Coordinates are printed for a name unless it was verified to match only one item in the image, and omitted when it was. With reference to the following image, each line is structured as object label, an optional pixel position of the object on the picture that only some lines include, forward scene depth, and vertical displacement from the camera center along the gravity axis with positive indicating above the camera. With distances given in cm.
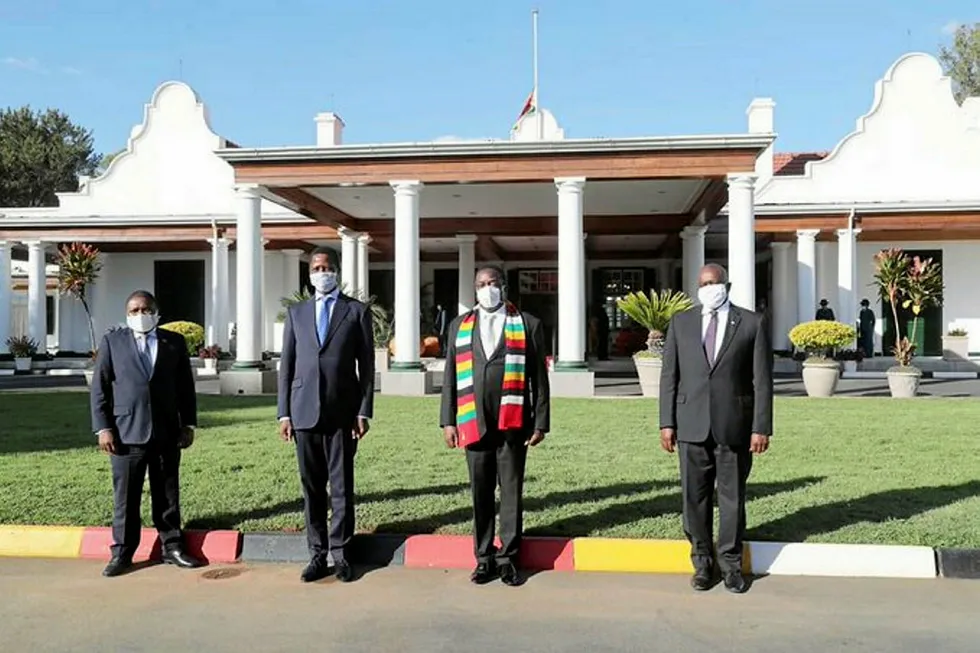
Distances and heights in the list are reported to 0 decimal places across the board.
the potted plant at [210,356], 2131 -71
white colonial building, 1538 +265
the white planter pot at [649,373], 1467 -83
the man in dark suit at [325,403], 519 -47
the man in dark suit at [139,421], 534 -59
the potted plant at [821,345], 1490 -38
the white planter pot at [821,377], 1487 -94
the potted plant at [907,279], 1695 +88
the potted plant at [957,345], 2189 -57
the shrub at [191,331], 1869 -7
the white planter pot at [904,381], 1485 -101
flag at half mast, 2030 +529
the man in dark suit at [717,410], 491 -50
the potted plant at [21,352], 2312 -64
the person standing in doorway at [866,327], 2144 -9
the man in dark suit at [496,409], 505 -50
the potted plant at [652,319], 1430 +10
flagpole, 1886 +472
